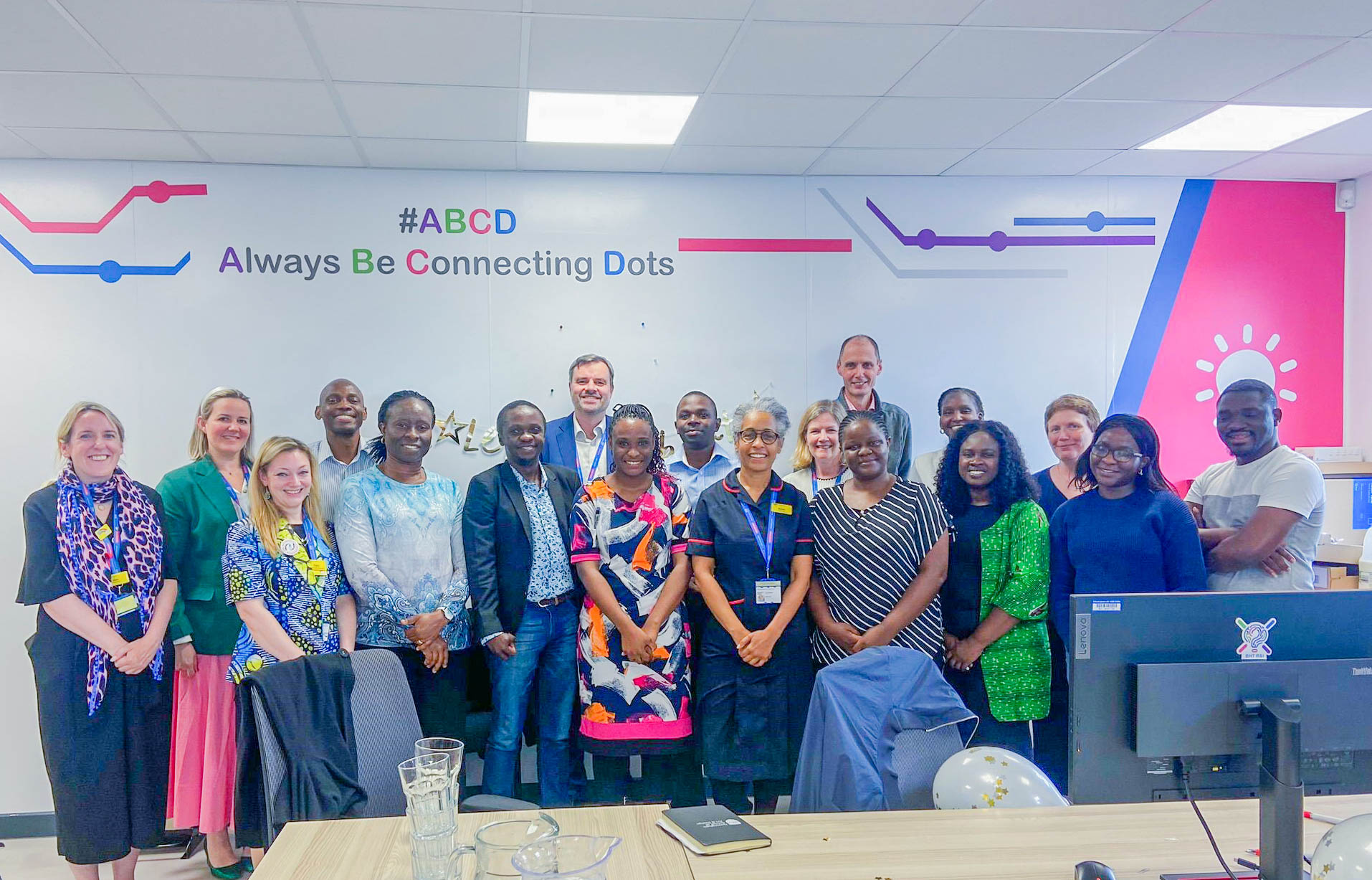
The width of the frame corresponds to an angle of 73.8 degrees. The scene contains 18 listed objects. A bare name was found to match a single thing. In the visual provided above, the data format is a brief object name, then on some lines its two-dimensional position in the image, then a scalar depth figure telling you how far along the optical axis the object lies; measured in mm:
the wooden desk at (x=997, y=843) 1671
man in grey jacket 4613
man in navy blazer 4273
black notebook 1762
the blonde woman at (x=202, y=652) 3578
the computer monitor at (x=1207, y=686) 1474
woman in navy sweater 3182
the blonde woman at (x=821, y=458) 4027
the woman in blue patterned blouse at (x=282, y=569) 3053
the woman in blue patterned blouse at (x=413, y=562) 3441
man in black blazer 3564
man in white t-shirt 3404
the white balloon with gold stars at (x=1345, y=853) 1307
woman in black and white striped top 3275
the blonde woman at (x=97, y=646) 3150
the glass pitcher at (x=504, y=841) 1305
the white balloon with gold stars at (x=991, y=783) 2061
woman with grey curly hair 3268
